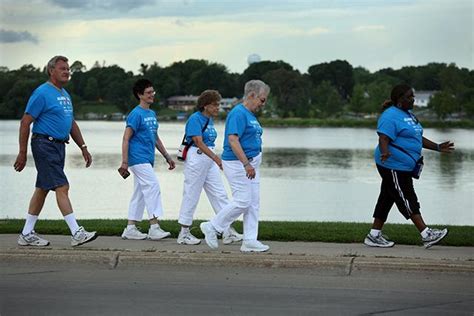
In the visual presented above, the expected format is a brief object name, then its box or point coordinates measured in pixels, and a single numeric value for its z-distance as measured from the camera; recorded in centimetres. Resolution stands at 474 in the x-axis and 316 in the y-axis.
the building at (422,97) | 18312
